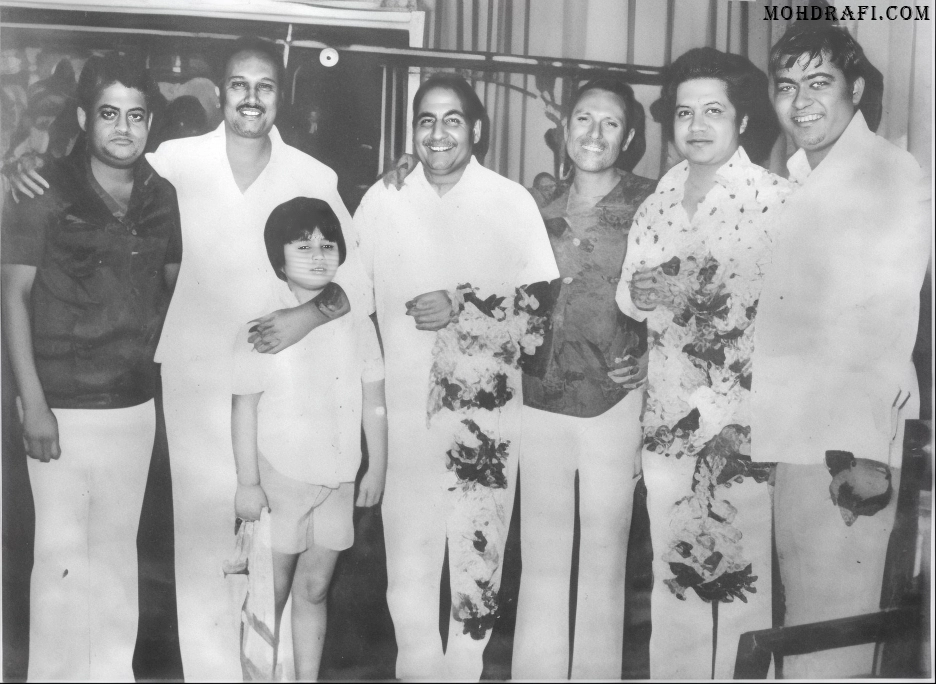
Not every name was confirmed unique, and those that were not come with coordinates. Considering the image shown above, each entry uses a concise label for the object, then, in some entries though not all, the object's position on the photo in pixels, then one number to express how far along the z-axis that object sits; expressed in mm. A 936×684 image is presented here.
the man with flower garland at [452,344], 1655
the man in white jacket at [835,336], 1696
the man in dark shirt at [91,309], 1612
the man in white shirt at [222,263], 1624
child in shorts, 1632
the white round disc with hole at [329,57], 1637
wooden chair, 1740
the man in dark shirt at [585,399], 1666
